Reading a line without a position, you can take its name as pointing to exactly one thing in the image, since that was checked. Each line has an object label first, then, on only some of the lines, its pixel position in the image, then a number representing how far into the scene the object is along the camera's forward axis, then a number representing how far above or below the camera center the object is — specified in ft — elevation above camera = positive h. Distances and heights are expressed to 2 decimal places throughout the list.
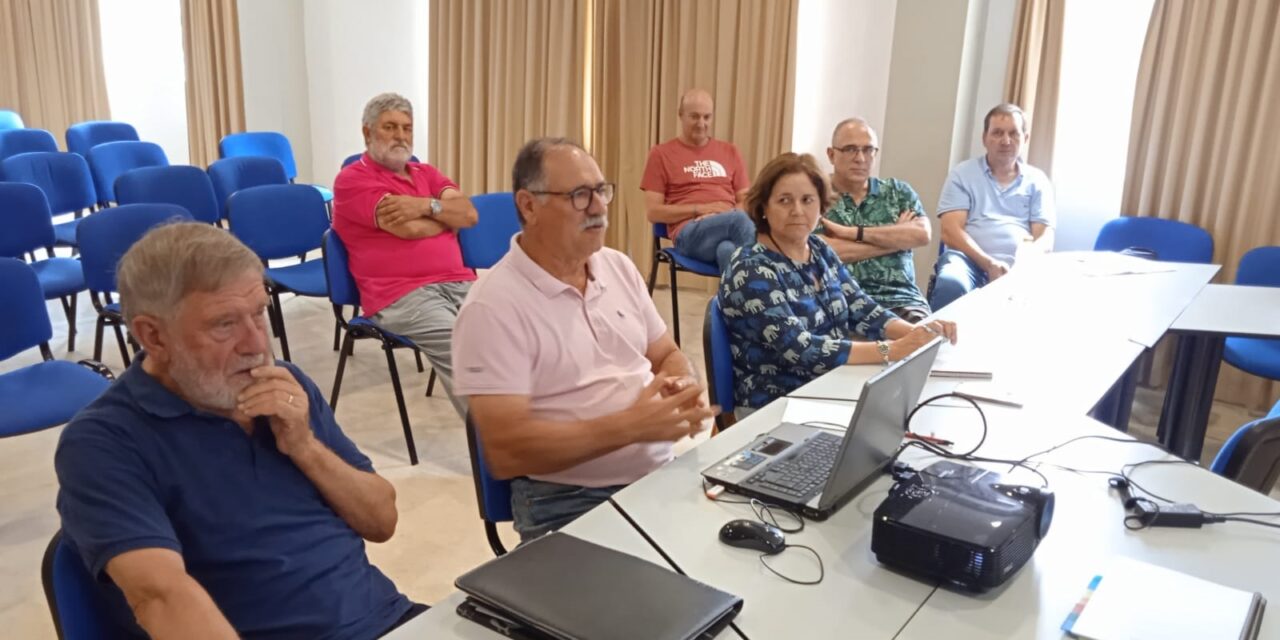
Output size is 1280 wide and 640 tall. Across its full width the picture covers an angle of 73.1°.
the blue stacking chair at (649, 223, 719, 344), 13.73 -2.64
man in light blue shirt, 12.90 -1.44
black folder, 3.44 -2.05
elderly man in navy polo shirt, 3.68 -1.81
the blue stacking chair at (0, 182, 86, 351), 12.30 -2.39
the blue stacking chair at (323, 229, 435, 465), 10.37 -2.86
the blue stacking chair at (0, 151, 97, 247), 15.57 -1.96
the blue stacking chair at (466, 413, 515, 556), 5.52 -2.60
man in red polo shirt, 10.31 -1.87
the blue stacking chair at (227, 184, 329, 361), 12.22 -2.26
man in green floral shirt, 11.07 -1.52
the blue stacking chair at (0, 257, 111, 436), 7.78 -2.96
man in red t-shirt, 14.88 -1.37
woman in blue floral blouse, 7.20 -1.76
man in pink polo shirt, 5.32 -1.75
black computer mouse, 4.30 -2.13
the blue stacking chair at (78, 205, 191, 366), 10.85 -2.09
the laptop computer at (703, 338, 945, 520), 4.51 -2.08
